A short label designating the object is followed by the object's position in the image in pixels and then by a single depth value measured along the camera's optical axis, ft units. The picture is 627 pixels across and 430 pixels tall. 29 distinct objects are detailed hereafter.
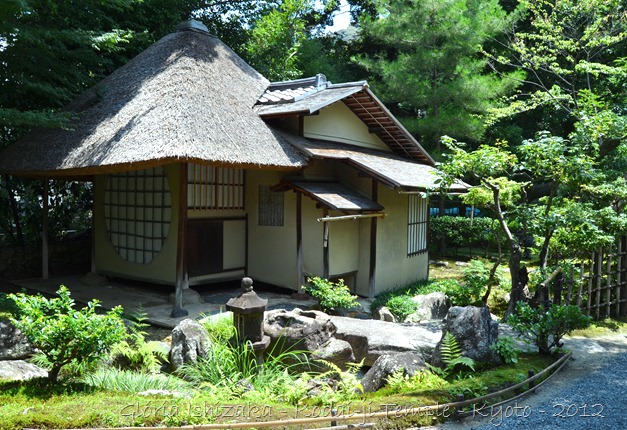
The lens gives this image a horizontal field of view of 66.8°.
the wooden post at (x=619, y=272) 30.37
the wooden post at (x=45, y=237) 37.42
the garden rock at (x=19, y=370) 17.52
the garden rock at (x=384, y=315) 31.83
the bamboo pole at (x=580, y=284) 27.71
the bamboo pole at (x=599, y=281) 29.07
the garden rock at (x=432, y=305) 33.55
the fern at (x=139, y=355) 19.86
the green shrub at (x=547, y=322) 20.30
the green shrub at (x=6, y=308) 25.25
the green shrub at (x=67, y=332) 14.89
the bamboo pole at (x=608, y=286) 29.68
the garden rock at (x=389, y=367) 18.43
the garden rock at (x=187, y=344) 20.27
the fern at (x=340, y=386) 16.12
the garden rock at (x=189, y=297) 31.27
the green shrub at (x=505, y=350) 19.35
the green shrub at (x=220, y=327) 21.71
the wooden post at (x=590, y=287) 28.40
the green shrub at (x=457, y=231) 61.87
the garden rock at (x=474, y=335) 19.42
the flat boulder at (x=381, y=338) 22.29
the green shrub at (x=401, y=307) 32.42
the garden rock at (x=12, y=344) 20.17
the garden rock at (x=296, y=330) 21.95
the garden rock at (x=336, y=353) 21.76
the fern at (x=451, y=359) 18.34
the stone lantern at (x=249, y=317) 19.49
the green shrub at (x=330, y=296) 30.88
